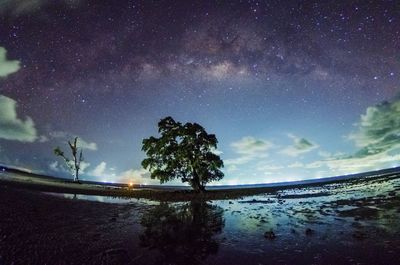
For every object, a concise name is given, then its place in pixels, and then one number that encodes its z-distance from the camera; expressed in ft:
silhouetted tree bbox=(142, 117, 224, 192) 115.75
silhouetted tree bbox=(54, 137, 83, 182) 218.24
